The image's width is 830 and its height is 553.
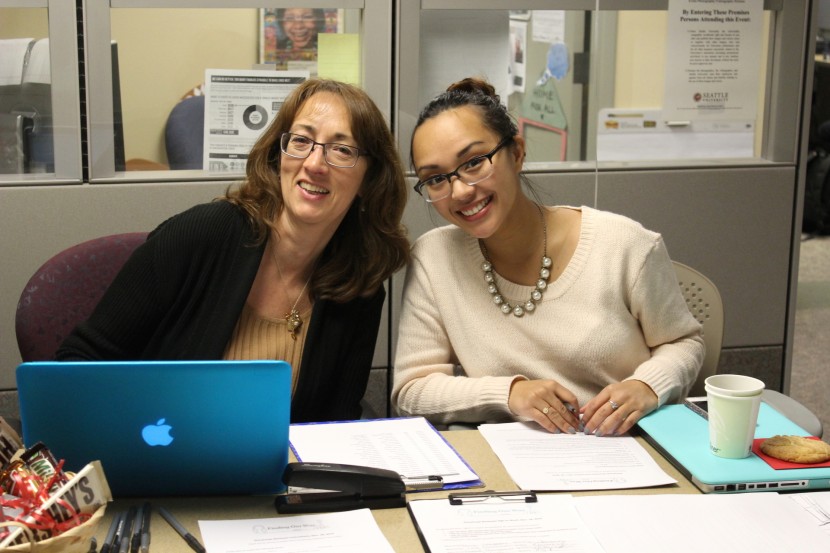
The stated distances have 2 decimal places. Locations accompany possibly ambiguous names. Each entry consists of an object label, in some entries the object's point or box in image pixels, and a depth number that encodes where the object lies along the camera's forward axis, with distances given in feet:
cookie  5.02
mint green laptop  4.95
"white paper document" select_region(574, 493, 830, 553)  4.37
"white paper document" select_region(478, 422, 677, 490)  5.03
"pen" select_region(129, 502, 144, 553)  4.25
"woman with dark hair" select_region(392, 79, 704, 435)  6.20
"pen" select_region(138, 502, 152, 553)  4.23
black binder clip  4.78
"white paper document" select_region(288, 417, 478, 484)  5.11
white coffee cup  5.01
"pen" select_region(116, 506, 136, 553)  4.24
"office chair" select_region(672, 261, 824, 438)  7.00
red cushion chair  6.46
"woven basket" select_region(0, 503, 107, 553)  3.73
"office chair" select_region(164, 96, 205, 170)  9.29
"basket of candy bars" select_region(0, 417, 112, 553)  3.76
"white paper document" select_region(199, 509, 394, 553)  4.32
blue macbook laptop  4.32
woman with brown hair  6.26
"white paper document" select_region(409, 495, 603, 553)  4.34
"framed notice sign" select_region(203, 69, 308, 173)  9.32
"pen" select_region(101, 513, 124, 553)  4.18
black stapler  4.66
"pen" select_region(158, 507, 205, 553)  4.29
